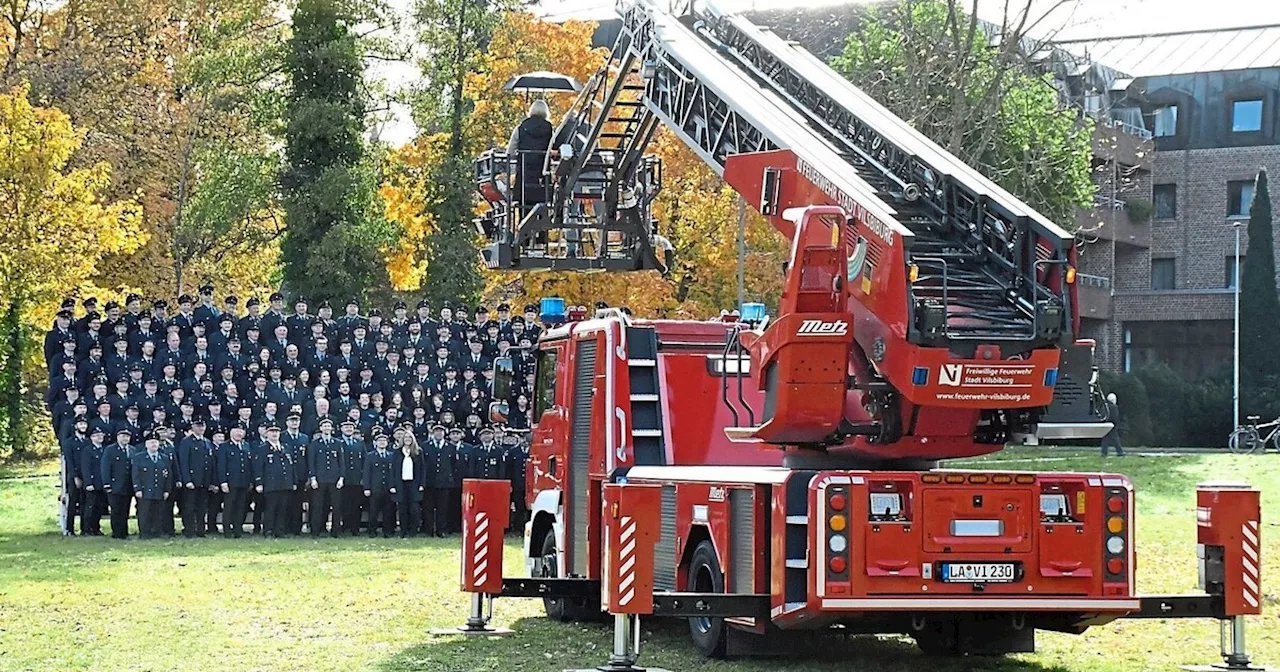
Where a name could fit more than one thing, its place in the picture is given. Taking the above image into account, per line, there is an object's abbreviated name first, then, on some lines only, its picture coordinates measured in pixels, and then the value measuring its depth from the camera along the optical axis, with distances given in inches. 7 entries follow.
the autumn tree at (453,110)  1696.6
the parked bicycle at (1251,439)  1953.7
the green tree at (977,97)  1167.0
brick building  2485.2
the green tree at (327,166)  1637.6
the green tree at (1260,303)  2261.3
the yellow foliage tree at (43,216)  1385.3
